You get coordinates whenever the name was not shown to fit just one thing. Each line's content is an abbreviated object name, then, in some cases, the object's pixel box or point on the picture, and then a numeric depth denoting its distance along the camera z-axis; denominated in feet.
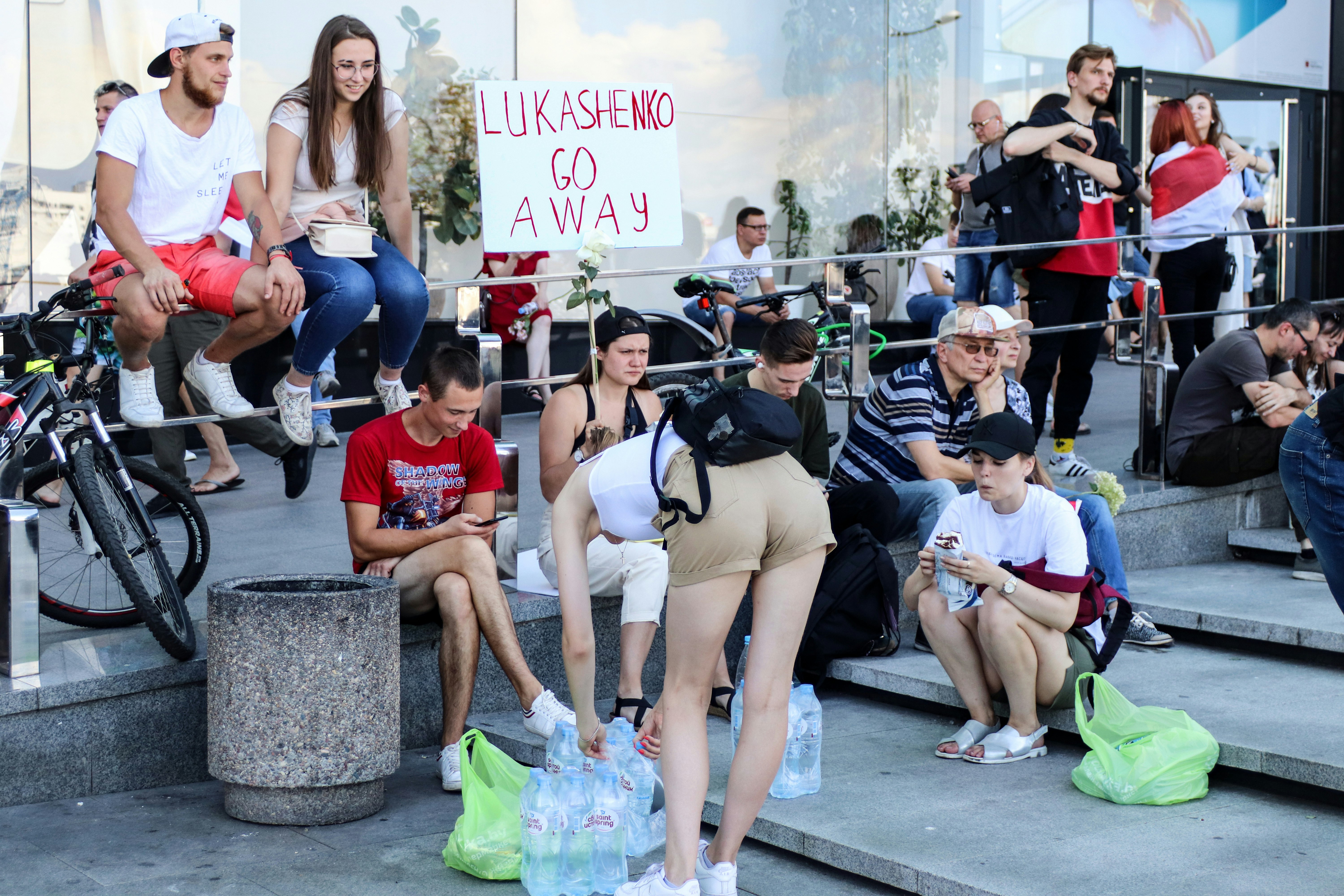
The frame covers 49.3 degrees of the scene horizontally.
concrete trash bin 14.02
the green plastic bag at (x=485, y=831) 12.90
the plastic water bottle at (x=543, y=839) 12.55
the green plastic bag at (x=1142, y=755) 13.74
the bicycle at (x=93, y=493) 14.84
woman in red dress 29.45
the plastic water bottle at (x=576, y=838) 12.64
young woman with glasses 16.72
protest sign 17.17
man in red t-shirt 15.44
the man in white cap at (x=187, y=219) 15.80
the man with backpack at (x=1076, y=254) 22.68
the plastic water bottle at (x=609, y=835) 12.71
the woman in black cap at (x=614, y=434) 16.03
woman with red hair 26.71
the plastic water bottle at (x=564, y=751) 12.91
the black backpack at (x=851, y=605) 17.63
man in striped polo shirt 18.60
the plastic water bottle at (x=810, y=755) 14.37
